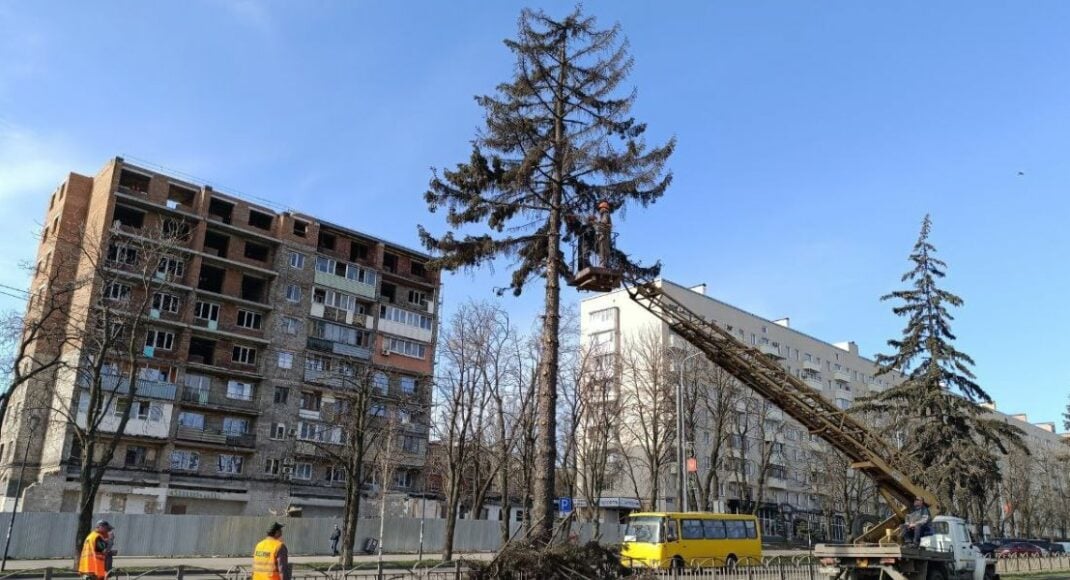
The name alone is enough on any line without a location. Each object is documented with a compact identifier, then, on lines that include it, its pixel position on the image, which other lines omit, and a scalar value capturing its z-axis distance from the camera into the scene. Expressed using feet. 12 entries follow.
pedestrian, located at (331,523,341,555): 131.19
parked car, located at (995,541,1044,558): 163.84
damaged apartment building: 152.87
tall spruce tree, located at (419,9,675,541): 64.54
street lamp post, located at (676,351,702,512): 95.83
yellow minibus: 84.43
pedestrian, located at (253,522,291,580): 30.63
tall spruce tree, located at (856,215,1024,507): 118.21
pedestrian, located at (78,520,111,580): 41.55
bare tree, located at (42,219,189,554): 86.52
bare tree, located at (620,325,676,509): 156.76
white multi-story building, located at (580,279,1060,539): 171.22
